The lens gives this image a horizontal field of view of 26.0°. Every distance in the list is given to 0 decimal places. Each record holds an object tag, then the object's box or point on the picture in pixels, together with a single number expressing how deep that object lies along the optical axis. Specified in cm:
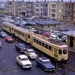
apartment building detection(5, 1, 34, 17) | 8927
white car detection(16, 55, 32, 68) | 2014
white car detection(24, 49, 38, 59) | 2366
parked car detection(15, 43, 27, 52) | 2695
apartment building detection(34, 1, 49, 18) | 7647
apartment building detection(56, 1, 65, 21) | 6846
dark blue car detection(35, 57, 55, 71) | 1937
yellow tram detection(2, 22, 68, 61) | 2213
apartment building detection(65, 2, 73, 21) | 6579
